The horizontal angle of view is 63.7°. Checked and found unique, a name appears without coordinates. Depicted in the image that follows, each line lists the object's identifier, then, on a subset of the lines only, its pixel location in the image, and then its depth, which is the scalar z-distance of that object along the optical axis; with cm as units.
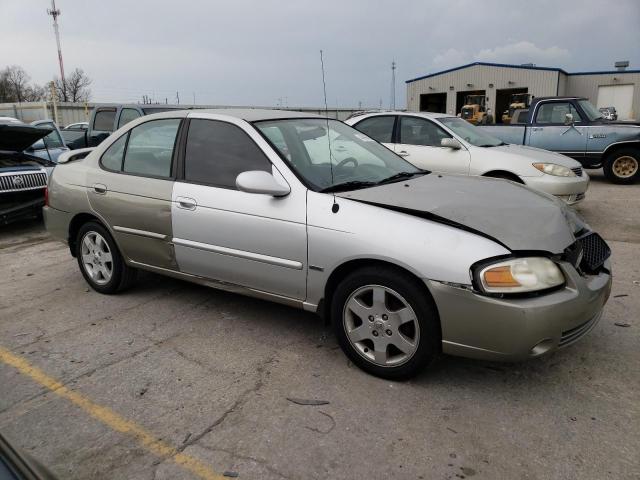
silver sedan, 278
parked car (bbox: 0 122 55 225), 717
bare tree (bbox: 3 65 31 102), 5425
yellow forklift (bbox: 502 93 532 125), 2874
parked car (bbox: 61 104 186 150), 953
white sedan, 705
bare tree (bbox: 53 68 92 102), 6031
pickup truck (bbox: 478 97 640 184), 1070
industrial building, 3356
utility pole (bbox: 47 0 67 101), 3984
